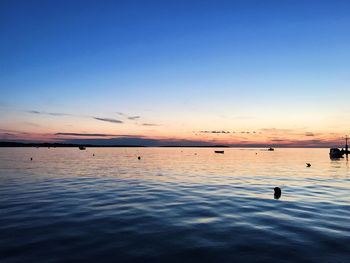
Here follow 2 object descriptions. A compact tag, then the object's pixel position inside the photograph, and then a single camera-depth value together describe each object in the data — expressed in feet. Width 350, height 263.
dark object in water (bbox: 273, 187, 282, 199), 90.47
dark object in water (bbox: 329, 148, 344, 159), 398.21
